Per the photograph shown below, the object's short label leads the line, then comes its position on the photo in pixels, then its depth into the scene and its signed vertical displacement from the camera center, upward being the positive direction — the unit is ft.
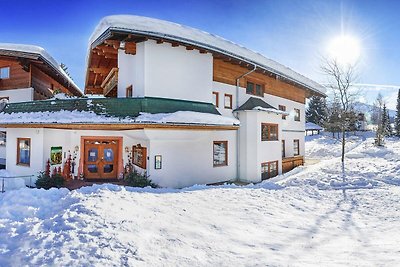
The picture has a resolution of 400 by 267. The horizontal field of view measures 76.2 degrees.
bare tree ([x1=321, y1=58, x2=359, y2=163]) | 73.46 +15.36
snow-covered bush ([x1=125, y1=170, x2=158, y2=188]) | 34.96 -5.46
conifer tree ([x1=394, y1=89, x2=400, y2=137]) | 164.76 +15.18
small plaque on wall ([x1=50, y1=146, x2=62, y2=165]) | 39.14 -2.23
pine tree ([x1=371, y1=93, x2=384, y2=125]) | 178.15 +27.86
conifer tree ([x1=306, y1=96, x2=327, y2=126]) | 179.32 +22.02
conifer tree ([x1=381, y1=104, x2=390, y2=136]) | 173.68 +18.43
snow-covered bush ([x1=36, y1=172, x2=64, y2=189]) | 35.91 -5.73
